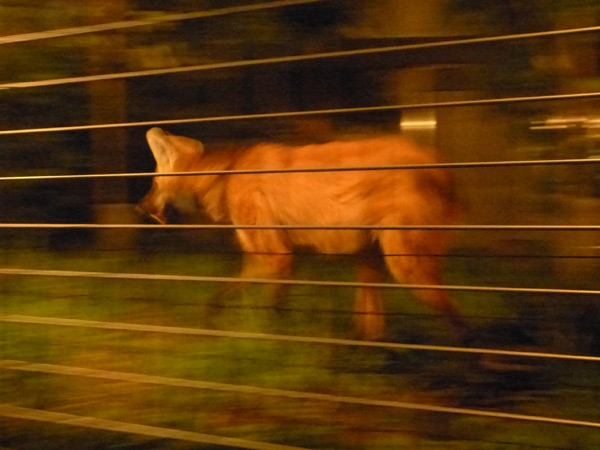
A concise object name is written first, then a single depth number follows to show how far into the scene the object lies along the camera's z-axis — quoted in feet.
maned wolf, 12.00
